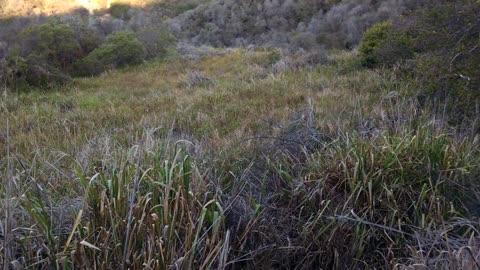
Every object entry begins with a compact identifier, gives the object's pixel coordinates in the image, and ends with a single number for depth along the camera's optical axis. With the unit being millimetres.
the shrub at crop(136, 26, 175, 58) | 15664
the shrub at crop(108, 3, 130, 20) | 31300
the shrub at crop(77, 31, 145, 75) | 13469
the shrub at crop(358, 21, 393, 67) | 10088
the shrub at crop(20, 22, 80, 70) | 12883
